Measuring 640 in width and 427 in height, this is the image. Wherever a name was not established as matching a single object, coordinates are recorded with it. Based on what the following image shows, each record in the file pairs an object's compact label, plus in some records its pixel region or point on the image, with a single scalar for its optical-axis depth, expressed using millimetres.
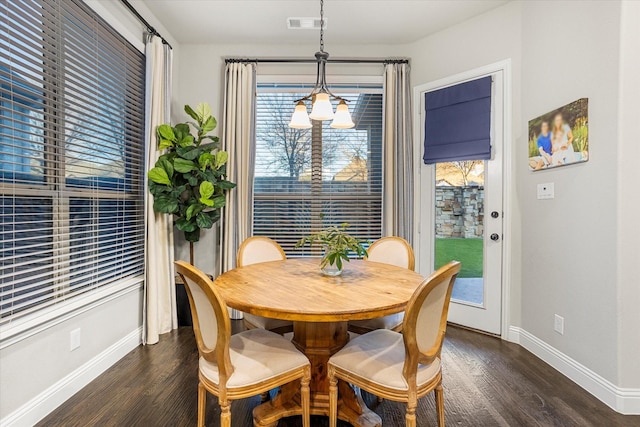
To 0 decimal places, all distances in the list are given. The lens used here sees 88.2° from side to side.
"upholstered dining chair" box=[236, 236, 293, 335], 2561
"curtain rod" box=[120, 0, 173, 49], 2644
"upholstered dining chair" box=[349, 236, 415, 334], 2092
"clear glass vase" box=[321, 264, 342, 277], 2043
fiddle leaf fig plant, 2871
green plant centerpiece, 1891
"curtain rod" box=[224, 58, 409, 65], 3549
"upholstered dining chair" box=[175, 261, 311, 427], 1366
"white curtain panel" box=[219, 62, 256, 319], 3502
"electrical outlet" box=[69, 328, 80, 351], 2111
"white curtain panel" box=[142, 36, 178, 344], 2863
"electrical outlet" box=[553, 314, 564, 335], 2396
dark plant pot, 3254
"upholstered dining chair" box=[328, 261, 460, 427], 1334
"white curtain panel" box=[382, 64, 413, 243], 3484
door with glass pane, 3025
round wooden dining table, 1432
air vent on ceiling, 3133
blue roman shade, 3061
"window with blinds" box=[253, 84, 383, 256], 3691
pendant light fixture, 2010
